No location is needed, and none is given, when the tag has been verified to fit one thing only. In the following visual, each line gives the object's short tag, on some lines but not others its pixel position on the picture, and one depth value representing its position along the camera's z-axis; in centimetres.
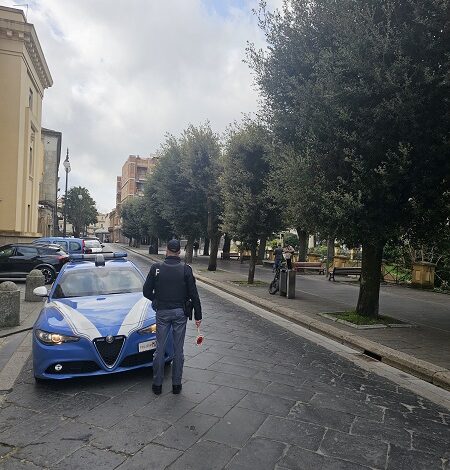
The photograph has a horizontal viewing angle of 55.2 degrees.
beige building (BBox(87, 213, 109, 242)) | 18305
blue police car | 477
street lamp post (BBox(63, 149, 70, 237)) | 3306
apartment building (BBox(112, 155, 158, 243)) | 9688
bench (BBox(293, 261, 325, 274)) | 2447
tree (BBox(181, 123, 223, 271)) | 2273
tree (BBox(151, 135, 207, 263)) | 2509
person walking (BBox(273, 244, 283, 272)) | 1725
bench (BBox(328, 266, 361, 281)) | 2052
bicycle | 1441
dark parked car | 1582
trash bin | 1344
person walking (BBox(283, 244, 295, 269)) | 1412
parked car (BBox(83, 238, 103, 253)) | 2668
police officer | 474
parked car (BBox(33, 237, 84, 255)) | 2003
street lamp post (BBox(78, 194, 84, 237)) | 7669
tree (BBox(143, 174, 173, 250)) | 3534
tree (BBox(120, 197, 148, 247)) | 4605
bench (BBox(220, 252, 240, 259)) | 3956
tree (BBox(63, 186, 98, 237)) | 7688
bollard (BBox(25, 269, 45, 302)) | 1142
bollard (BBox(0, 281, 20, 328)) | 820
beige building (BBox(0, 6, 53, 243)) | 2423
